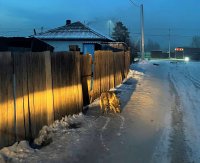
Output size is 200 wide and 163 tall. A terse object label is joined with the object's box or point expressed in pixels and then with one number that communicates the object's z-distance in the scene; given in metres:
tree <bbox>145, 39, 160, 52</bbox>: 93.08
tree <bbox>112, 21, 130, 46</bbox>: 38.12
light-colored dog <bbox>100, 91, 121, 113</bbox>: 6.43
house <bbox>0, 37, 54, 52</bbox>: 7.41
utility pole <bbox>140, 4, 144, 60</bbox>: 32.31
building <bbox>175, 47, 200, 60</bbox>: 52.22
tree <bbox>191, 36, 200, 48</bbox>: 92.31
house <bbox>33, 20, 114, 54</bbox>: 19.48
